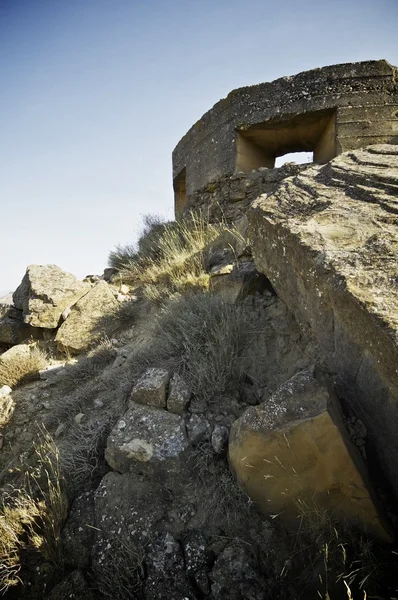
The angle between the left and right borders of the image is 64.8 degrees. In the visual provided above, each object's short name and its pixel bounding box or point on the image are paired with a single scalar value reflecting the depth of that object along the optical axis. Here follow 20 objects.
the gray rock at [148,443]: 1.90
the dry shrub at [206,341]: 2.24
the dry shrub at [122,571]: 1.52
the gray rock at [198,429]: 1.98
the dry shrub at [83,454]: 2.04
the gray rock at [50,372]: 3.61
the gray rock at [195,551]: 1.55
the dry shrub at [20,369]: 3.64
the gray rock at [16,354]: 3.85
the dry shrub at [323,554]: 1.34
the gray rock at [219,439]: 1.88
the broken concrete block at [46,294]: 4.54
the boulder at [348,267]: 1.39
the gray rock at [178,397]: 2.13
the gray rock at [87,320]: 4.10
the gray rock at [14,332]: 4.80
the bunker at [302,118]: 4.82
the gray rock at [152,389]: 2.21
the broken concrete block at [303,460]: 1.43
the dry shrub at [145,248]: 5.95
